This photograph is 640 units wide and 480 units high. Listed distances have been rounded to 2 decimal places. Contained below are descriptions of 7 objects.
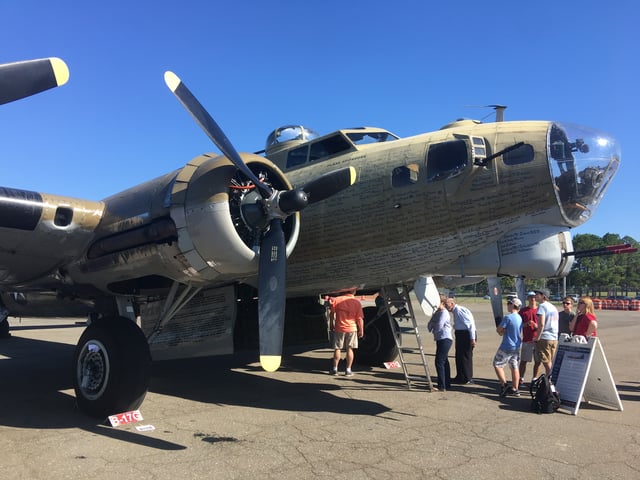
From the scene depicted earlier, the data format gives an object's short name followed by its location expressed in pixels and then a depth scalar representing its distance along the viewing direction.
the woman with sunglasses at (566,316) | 9.42
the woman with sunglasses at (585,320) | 7.32
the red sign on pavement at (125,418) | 5.76
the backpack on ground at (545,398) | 6.36
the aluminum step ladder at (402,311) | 7.81
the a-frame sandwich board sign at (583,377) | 6.54
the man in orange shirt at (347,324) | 8.58
